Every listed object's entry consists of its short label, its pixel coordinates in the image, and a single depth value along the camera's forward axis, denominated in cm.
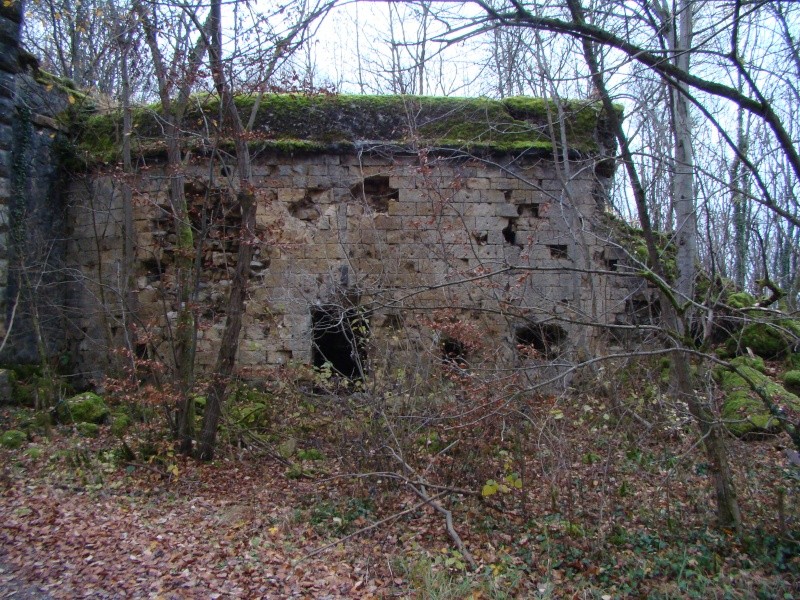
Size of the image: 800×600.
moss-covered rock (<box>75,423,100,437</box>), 732
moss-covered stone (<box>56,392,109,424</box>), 771
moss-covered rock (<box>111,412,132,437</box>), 708
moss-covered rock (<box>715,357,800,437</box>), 626
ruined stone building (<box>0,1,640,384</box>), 885
